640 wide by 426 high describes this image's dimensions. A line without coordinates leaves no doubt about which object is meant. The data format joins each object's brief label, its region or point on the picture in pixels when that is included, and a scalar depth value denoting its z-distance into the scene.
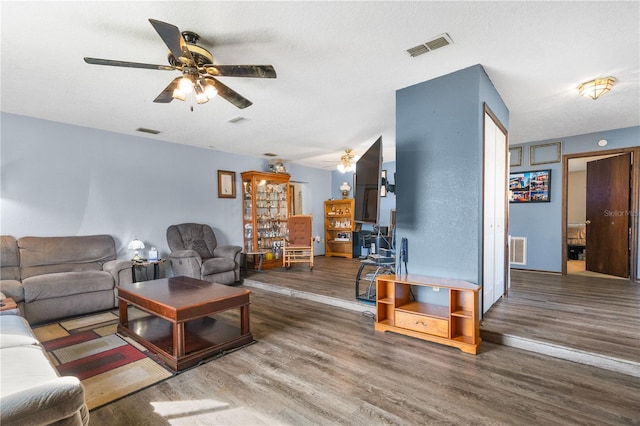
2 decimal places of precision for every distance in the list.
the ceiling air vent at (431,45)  2.31
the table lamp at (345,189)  7.93
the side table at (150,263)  4.38
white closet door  3.03
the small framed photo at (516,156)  5.59
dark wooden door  4.82
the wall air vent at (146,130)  4.56
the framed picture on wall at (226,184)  6.07
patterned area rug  2.10
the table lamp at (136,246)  4.48
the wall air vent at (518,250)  5.50
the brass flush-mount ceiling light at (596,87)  3.01
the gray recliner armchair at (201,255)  4.63
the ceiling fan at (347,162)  6.00
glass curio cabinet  6.32
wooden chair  6.24
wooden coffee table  2.41
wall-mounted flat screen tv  3.03
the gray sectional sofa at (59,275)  3.29
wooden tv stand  2.56
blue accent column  2.79
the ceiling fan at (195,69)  2.02
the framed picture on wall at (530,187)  5.27
